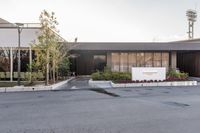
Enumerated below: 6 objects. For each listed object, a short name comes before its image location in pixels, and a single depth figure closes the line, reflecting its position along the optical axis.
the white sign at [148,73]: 10.55
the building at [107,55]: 11.03
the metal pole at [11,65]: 11.11
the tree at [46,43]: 9.55
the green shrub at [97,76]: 10.85
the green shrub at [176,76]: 10.91
